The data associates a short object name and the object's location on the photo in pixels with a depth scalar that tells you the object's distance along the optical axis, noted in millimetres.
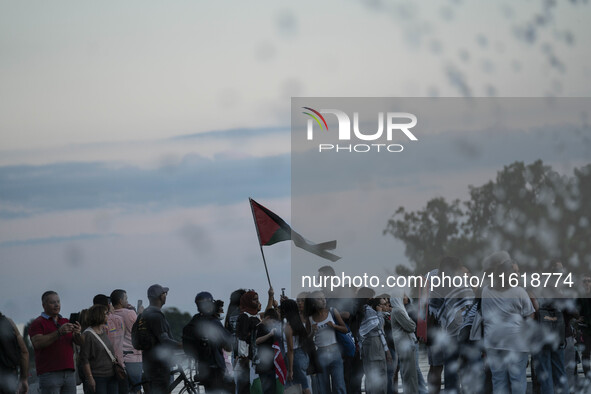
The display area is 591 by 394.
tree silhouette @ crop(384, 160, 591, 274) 41594
